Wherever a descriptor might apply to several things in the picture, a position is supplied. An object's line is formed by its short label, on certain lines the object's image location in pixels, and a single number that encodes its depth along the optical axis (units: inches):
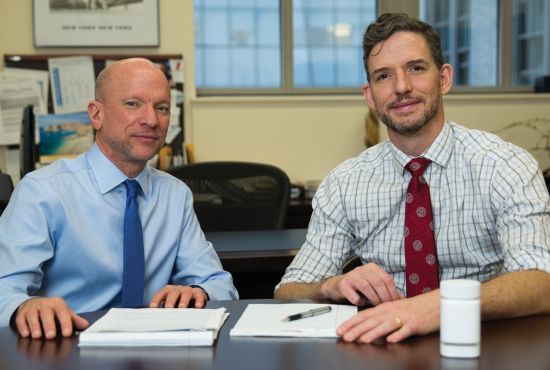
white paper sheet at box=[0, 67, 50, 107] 165.0
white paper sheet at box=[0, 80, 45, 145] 165.5
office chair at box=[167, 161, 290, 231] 122.3
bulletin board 165.5
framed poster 165.8
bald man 69.8
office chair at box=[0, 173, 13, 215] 92.3
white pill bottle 44.9
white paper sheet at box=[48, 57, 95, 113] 166.4
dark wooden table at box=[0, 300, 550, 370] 44.9
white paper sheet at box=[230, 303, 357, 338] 51.4
